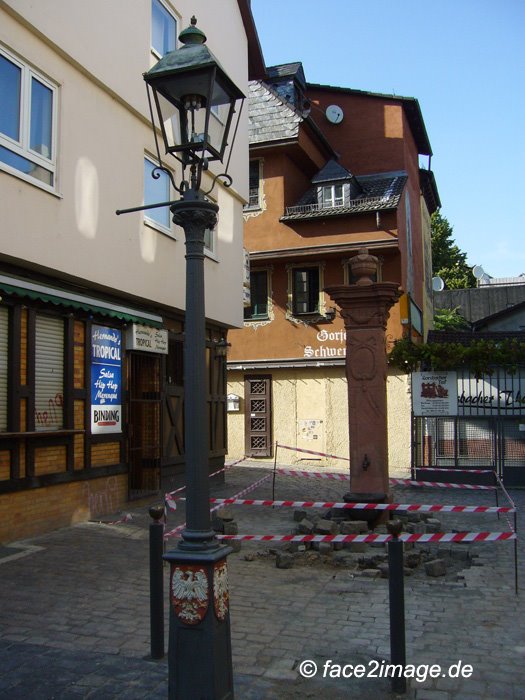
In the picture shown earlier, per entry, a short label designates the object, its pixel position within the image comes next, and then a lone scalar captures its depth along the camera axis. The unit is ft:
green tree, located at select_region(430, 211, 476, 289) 154.61
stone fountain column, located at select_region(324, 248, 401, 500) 35.76
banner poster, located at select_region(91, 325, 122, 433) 37.14
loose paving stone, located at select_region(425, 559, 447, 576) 26.18
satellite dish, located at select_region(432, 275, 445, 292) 118.32
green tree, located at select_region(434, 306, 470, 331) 129.80
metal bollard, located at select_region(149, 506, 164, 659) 17.40
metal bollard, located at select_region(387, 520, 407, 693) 15.69
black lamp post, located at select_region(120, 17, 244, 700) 14.35
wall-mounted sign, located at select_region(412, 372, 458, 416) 57.36
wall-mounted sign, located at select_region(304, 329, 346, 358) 74.54
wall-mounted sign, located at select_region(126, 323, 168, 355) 40.24
